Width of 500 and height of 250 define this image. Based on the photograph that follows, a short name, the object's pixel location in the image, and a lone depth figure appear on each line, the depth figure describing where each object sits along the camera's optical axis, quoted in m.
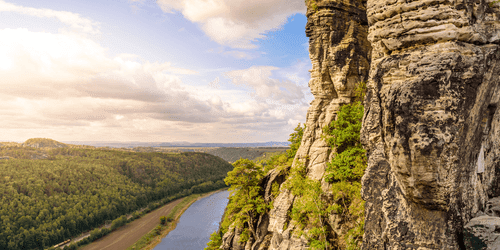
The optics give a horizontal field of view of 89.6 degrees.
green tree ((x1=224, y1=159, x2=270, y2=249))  25.58
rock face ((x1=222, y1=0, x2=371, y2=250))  22.77
